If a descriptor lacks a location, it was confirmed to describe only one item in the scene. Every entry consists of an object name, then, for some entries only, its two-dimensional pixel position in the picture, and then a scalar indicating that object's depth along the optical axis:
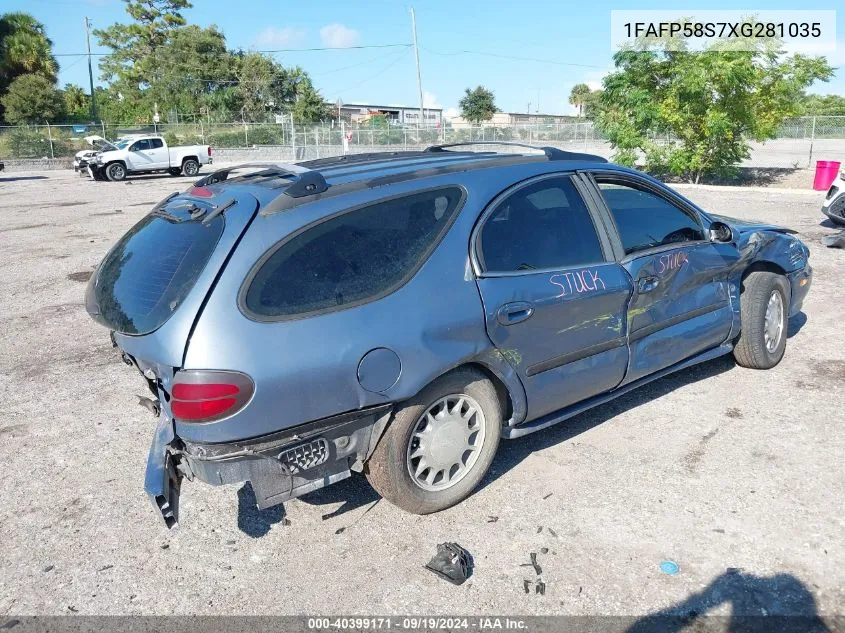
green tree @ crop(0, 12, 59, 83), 44.09
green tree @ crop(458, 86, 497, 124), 83.69
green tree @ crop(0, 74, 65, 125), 43.38
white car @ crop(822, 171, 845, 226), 10.52
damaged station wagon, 2.80
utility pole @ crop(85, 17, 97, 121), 49.86
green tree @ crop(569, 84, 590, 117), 108.48
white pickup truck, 28.16
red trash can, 17.02
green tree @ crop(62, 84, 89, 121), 55.31
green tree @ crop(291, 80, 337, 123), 63.56
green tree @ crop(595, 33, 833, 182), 17.47
